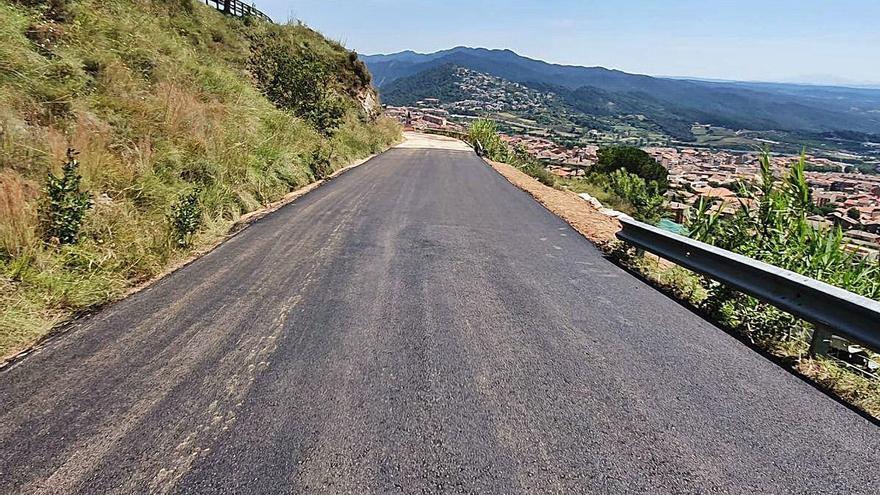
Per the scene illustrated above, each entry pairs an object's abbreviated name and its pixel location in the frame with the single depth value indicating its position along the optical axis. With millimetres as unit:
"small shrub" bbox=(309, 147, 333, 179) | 13714
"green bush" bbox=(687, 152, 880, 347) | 4480
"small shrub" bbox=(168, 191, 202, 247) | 6289
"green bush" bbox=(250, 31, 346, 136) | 18750
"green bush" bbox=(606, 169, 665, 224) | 12164
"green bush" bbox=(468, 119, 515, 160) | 29469
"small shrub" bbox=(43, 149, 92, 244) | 5035
